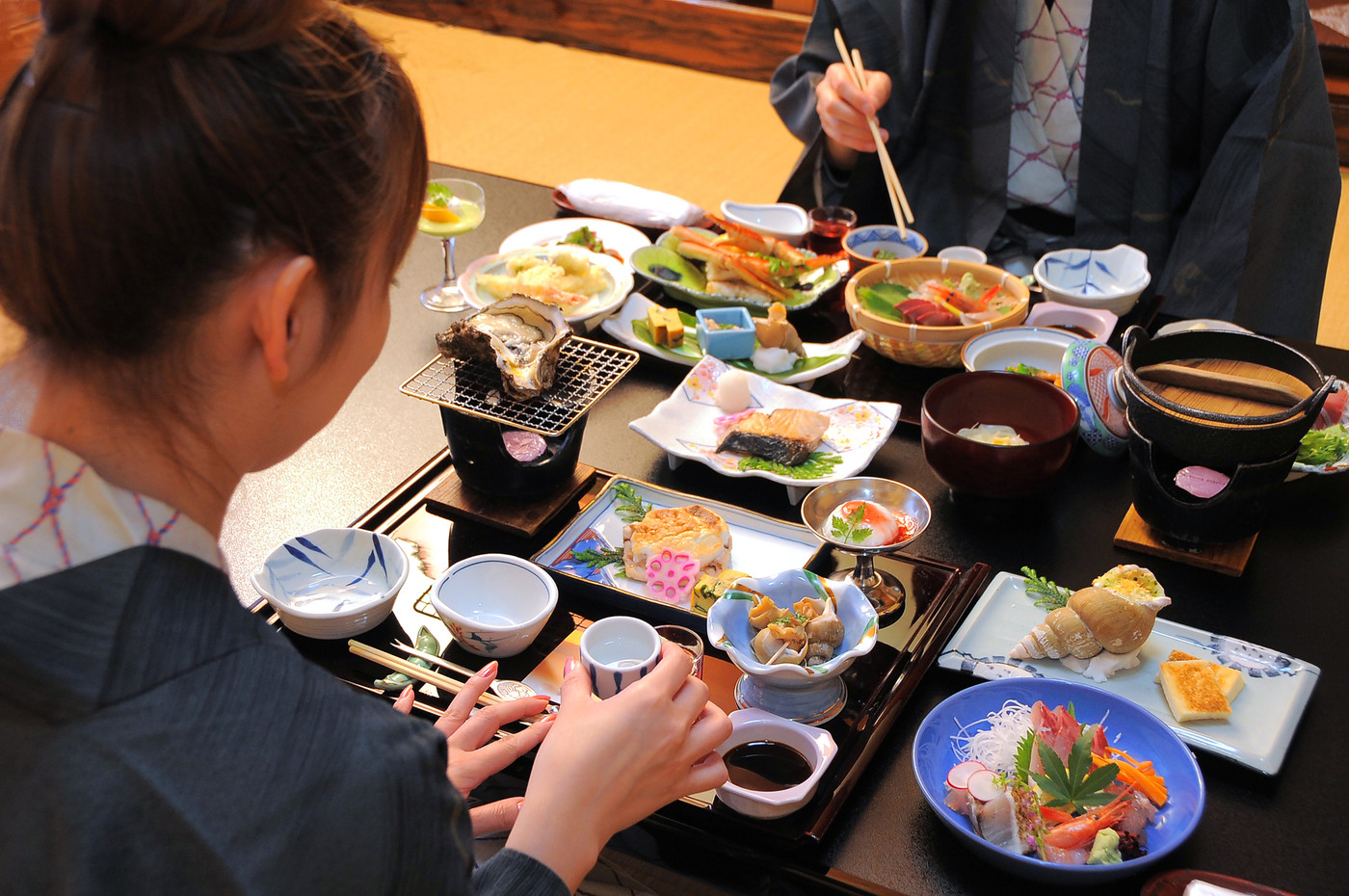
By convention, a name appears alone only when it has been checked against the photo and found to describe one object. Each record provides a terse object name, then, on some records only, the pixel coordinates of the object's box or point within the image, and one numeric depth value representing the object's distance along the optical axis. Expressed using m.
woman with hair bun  0.72
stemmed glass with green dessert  2.27
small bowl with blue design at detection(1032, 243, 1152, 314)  2.24
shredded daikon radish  1.17
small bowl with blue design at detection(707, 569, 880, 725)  1.24
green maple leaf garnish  1.08
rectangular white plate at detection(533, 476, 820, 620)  1.50
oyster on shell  1.55
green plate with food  2.22
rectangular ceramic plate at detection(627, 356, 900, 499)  1.72
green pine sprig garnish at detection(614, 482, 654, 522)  1.60
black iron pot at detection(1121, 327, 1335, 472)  1.42
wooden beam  5.49
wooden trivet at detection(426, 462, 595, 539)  1.59
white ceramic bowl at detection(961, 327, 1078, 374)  1.98
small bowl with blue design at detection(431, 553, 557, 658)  1.37
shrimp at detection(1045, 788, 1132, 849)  1.06
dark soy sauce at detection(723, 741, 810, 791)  1.16
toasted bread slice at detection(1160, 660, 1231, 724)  1.24
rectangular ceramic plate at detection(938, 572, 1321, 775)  1.22
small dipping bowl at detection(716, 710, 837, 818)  1.11
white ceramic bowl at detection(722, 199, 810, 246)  2.52
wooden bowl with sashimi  1.98
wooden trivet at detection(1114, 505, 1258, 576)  1.51
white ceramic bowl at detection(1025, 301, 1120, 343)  2.10
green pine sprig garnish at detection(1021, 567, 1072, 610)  1.42
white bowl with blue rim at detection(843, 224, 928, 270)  2.41
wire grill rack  1.53
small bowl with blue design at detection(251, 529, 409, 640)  1.37
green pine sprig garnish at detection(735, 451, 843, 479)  1.70
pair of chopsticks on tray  1.29
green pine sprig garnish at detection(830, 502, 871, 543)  1.47
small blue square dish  2.02
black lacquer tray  1.14
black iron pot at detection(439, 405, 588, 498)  1.59
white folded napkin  2.59
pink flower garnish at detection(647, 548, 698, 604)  1.47
